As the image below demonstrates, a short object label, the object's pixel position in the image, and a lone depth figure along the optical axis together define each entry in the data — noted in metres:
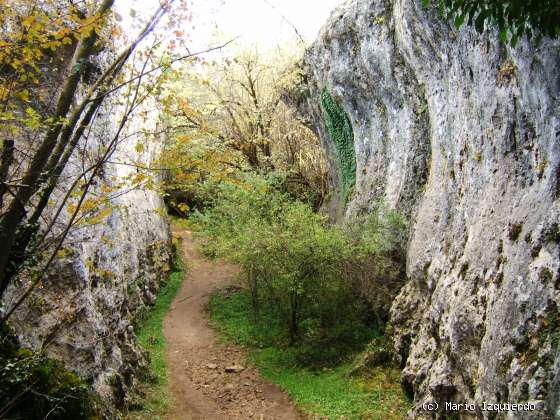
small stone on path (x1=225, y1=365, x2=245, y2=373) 11.71
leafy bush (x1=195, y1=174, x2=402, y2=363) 11.31
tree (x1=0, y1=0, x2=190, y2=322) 4.37
